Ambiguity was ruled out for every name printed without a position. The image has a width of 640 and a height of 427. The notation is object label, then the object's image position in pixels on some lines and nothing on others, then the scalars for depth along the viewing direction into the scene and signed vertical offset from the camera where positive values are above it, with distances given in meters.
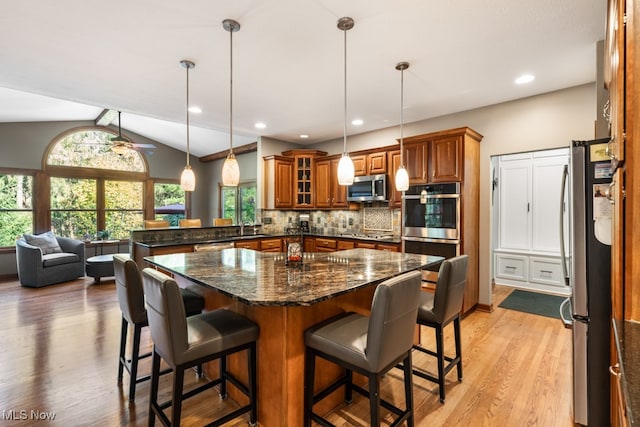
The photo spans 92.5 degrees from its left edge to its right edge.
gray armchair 5.12 -0.93
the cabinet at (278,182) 5.64 +0.53
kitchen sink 4.93 -0.43
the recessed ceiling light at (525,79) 3.10 +1.35
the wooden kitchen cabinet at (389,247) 4.28 -0.52
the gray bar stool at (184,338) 1.51 -0.68
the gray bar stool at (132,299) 2.04 -0.59
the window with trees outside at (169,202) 8.13 +0.26
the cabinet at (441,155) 3.71 +0.70
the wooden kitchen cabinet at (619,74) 1.10 +0.51
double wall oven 3.74 -0.12
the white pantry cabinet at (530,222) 4.93 -0.22
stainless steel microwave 4.80 +0.35
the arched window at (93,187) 6.65 +0.60
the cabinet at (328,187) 5.42 +0.42
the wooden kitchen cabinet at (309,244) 5.51 -0.60
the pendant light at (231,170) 2.38 +0.32
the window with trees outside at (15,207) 5.95 +0.12
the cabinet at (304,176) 5.78 +0.66
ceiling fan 5.56 +1.22
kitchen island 1.63 -0.57
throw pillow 5.56 -0.54
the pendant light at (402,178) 2.92 +0.31
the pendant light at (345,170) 2.49 +0.33
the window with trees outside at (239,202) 7.60 +0.23
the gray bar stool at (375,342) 1.46 -0.68
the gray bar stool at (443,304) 2.09 -0.68
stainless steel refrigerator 1.72 -0.38
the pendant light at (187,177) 2.83 +0.32
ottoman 5.35 -0.98
